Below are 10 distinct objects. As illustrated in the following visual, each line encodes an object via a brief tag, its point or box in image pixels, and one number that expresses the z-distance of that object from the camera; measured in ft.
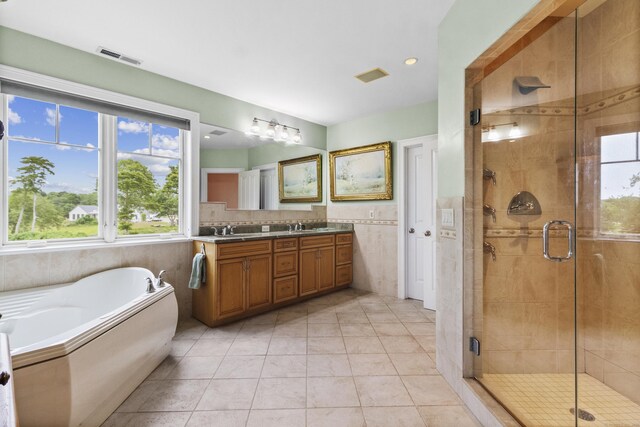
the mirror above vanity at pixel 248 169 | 10.80
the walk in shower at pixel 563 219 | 5.49
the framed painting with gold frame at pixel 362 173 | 12.87
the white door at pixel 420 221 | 11.60
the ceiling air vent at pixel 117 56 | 7.98
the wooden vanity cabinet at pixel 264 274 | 9.25
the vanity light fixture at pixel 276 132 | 11.97
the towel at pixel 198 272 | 9.12
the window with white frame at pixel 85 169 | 7.48
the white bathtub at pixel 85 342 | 4.10
